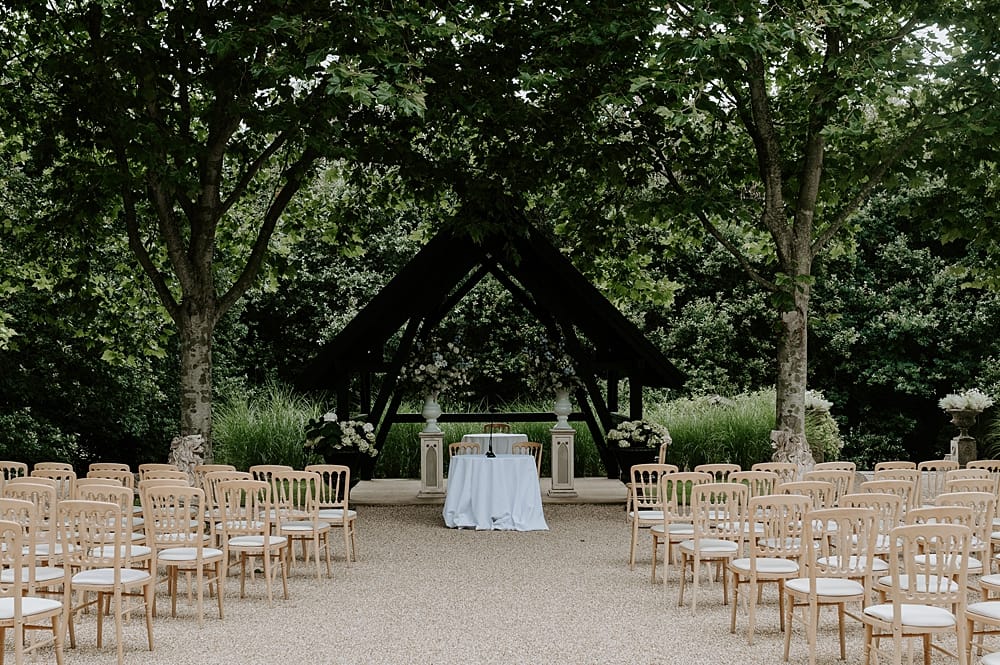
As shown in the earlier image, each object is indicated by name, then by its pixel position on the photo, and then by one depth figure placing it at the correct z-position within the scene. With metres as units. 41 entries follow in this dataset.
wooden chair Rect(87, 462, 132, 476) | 10.28
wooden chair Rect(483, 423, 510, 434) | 16.13
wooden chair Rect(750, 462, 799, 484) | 9.62
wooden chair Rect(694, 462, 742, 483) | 9.34
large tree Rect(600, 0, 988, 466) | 10.73
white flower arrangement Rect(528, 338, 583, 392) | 14.86
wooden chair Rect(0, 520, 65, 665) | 5.63
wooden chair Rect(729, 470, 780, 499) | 8.70
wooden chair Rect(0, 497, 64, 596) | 6.05
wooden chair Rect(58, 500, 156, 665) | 6.61
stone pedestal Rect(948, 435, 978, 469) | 17.76
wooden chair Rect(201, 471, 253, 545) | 8.42
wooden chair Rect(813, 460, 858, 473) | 9.92
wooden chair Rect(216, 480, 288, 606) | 8.46
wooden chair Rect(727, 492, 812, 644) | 7.00
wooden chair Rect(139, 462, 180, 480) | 10.07
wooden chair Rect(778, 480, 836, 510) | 7.72
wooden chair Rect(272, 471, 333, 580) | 9.38
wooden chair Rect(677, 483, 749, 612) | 7.90
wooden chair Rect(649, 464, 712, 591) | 8.88
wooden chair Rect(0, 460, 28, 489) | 9.77
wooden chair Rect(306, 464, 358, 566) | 10.16
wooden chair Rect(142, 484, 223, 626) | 7.52
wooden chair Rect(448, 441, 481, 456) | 13.60
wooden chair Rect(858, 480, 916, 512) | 7.81
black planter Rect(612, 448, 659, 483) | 14.37
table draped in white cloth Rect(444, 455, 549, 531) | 12.72
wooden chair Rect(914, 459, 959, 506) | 9.56
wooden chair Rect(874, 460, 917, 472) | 10.69
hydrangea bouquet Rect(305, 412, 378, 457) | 13.91
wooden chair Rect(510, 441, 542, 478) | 14.38
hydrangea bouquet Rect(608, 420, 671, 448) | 14.38
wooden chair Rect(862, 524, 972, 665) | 5.64
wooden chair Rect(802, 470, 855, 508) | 9.00
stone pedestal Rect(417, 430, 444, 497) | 15.16
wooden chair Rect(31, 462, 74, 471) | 10.06
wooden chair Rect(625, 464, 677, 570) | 9.81
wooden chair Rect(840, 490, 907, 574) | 6.66
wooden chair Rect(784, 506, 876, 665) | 6.31
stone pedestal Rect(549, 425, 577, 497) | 15.27
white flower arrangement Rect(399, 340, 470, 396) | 14.61
